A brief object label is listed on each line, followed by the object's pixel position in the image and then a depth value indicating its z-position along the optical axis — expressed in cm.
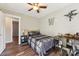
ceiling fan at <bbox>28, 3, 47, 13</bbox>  216
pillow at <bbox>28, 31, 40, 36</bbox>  242
